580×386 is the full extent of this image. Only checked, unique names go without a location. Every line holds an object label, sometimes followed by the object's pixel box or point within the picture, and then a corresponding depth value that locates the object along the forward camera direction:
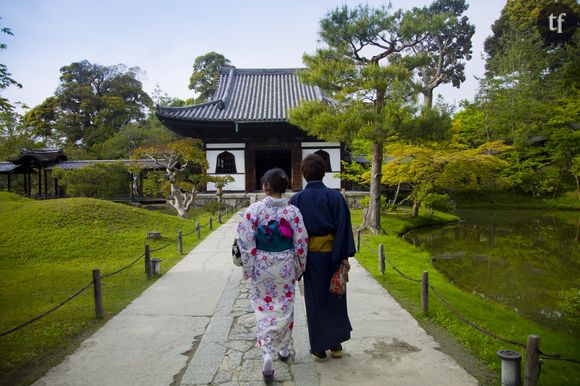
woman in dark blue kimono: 3.59
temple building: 19.52
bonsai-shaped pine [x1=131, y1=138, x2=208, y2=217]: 16.42
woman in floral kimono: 3.47
